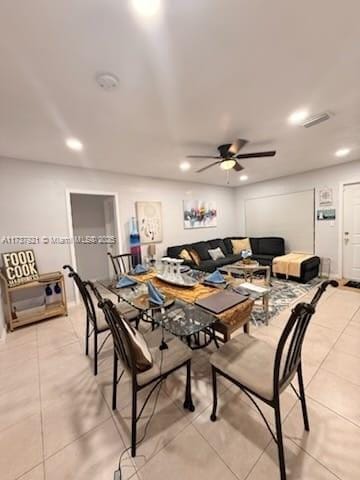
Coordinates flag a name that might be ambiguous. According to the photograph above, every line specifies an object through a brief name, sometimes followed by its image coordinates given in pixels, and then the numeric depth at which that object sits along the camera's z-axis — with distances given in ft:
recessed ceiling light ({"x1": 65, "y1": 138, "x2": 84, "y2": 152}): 8.44
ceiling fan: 8.52
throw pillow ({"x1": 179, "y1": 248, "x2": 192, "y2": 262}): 15.25
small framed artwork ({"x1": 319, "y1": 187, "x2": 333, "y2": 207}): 14.97
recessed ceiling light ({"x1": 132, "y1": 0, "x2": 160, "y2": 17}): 3.33
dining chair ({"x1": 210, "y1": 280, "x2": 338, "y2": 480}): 3.60
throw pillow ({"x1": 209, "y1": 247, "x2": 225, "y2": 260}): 17.28
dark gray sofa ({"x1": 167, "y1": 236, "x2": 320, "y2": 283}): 14.66
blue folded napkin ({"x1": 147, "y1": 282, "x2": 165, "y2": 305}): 5.94
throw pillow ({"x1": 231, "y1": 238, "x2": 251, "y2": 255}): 18.99
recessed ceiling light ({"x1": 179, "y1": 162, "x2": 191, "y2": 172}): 12.23
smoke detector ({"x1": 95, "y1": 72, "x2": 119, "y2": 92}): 4.90
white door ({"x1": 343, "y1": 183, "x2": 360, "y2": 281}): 13.89
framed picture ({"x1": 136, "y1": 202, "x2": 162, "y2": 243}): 14.69
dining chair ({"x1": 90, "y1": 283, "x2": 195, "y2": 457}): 4.11
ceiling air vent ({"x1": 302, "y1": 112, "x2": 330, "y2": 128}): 7.15
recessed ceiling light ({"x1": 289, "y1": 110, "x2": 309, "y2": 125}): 6.95
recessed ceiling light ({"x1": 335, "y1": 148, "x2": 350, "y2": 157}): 11.20
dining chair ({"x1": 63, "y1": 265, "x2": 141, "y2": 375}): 6.35
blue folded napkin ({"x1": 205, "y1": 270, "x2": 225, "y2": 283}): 7.24
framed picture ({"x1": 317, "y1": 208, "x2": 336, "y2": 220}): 14.92
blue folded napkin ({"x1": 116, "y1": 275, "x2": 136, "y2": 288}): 7.75
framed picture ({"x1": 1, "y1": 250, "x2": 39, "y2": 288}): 9.64
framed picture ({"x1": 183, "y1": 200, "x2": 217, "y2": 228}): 17.60
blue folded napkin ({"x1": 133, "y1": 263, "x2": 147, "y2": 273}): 9.41
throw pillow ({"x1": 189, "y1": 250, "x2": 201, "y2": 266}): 15.43
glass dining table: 5.07
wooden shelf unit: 9.50
